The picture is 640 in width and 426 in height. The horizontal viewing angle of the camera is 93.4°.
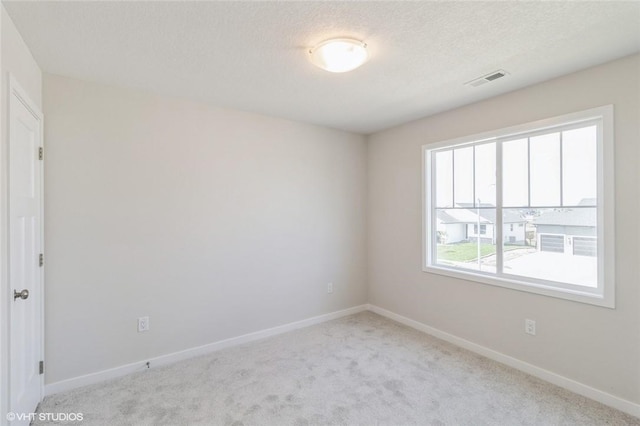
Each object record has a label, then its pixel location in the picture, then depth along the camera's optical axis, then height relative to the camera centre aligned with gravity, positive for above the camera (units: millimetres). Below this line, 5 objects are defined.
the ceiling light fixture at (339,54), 1883 +1026
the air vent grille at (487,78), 2387 +1100
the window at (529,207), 2303 +43
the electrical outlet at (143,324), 2707 -990
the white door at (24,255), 1733 -255
